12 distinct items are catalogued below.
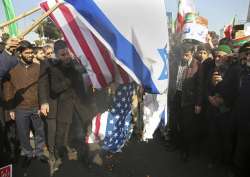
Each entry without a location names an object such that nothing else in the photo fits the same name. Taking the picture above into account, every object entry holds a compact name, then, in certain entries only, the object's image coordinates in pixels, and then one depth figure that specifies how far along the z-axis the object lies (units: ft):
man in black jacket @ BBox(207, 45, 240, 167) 10.73
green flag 14.53
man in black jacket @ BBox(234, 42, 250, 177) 9.35
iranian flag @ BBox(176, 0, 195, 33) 13.89
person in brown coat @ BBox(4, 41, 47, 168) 11.60
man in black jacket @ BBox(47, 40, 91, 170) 11.33
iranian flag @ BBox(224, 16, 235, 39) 16.98
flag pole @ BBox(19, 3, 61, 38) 7.59
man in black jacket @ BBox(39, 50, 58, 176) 11.34
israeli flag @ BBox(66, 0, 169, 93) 8.66
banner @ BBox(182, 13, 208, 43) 12.84
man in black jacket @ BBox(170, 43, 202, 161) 12.11
